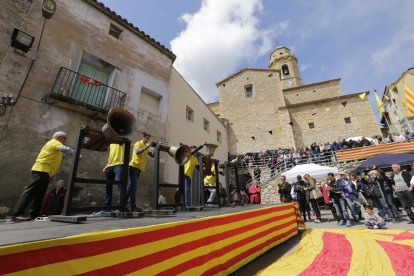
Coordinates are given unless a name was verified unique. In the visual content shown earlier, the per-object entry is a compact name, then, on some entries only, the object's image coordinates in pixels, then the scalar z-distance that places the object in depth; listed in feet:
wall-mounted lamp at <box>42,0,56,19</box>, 22.50
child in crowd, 18.97
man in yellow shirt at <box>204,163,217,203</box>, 24.45
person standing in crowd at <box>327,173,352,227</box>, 22.80
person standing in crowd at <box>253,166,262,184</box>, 55.14
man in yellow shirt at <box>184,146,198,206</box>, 20.39
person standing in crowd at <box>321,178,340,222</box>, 25.30
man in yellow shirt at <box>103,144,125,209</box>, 14.32
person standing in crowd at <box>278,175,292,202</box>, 29.19
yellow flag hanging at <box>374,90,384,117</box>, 82.52
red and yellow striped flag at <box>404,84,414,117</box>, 68.59
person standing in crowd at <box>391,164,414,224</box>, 20.31
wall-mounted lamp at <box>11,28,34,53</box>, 20.75
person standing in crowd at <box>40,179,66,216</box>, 18.27
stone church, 74.64
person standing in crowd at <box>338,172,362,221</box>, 23.25
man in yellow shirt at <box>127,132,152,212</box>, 15.37
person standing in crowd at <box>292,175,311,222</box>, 26.96
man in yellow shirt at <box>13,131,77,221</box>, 12.21
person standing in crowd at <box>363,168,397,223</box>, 22.36
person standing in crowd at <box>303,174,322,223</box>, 25.82
